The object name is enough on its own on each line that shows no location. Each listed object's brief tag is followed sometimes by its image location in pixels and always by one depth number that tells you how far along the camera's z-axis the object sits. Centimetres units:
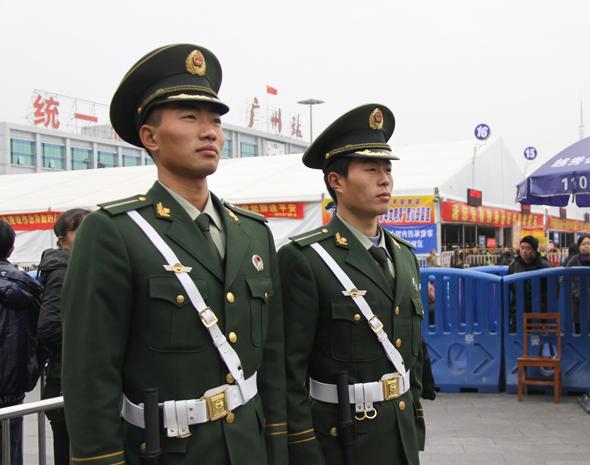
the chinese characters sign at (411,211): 1404
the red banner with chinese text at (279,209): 1500
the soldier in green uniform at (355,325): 235
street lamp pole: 3381
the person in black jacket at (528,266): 687
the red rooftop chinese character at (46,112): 5222
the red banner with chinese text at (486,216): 1453
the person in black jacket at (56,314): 346
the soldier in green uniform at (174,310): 170
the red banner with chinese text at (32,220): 1748
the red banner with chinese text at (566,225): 2260
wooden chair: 633
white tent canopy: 1503
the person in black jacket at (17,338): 332
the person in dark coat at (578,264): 684
